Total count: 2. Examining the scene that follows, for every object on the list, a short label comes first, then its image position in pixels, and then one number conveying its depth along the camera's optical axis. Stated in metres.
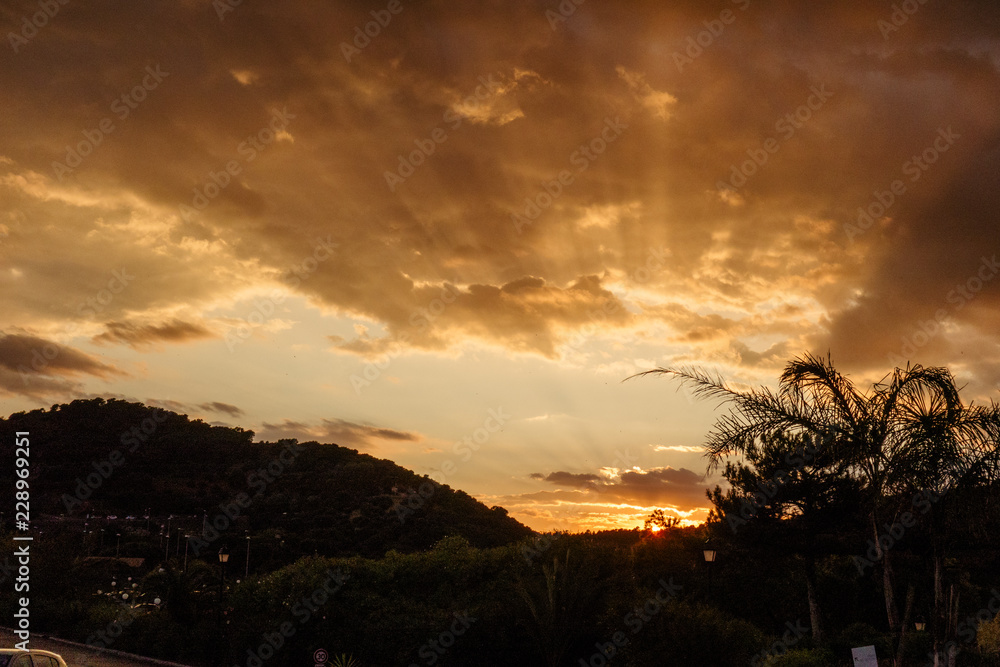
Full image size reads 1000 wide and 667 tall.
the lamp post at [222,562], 26.95
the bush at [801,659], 15.58
